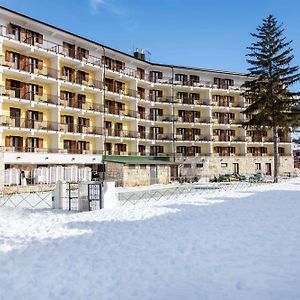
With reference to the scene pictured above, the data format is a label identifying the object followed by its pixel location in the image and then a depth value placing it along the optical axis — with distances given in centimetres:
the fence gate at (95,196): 2019
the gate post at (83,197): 1997
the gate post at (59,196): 2081
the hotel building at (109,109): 3684
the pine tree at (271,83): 4169
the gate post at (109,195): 2024
